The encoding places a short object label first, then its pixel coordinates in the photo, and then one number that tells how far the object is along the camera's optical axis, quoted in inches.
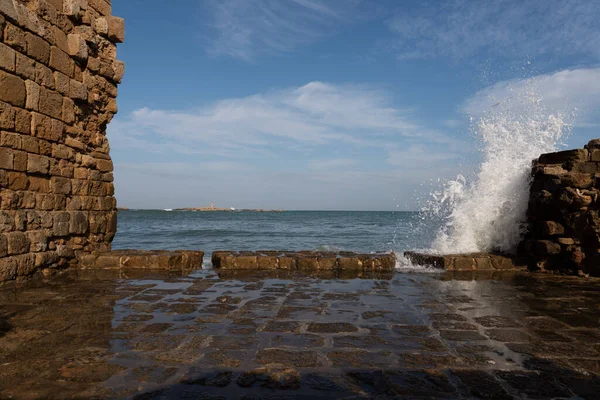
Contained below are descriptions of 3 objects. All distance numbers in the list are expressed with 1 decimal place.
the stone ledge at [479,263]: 325.4
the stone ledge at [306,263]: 317.4
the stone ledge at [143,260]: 305.6
